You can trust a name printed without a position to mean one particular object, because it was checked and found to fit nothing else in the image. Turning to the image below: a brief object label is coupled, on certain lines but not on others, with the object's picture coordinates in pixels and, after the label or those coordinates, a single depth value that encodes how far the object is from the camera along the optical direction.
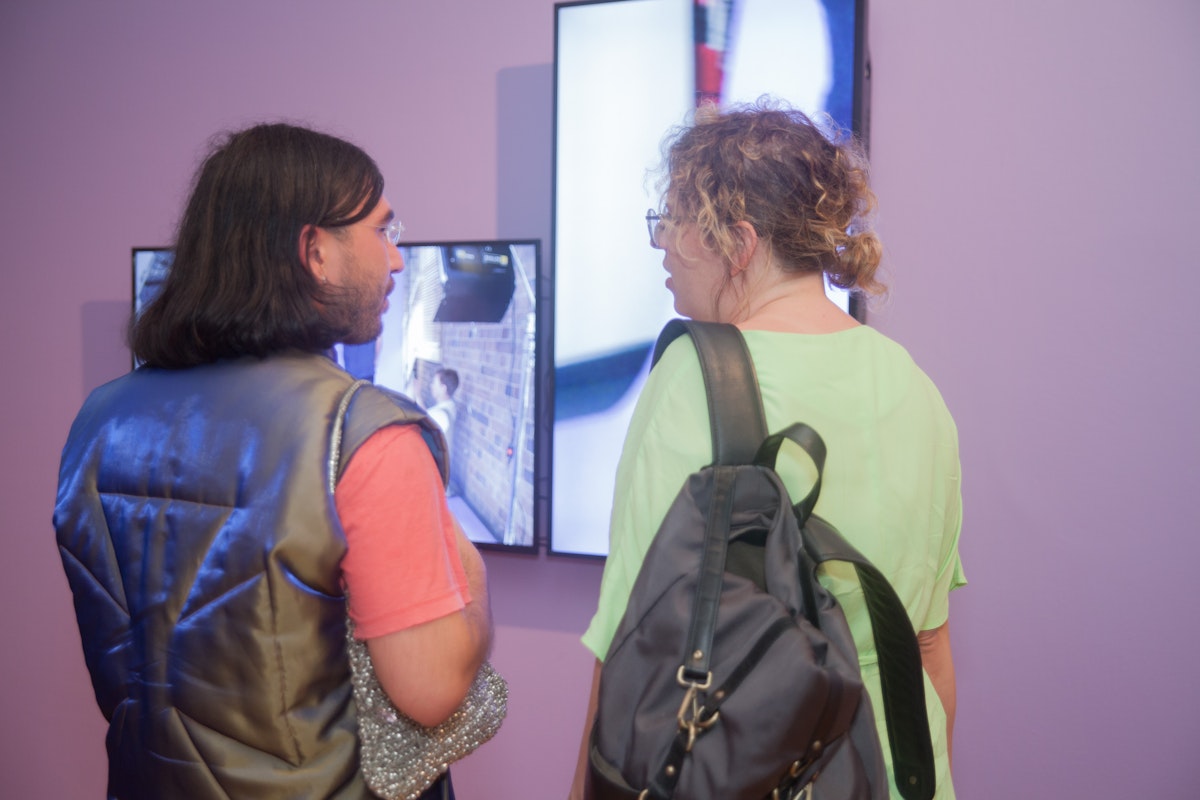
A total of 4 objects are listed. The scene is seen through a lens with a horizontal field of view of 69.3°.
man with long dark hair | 0.96
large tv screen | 1.85
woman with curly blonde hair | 0.94
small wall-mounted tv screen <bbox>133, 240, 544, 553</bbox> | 2.06
